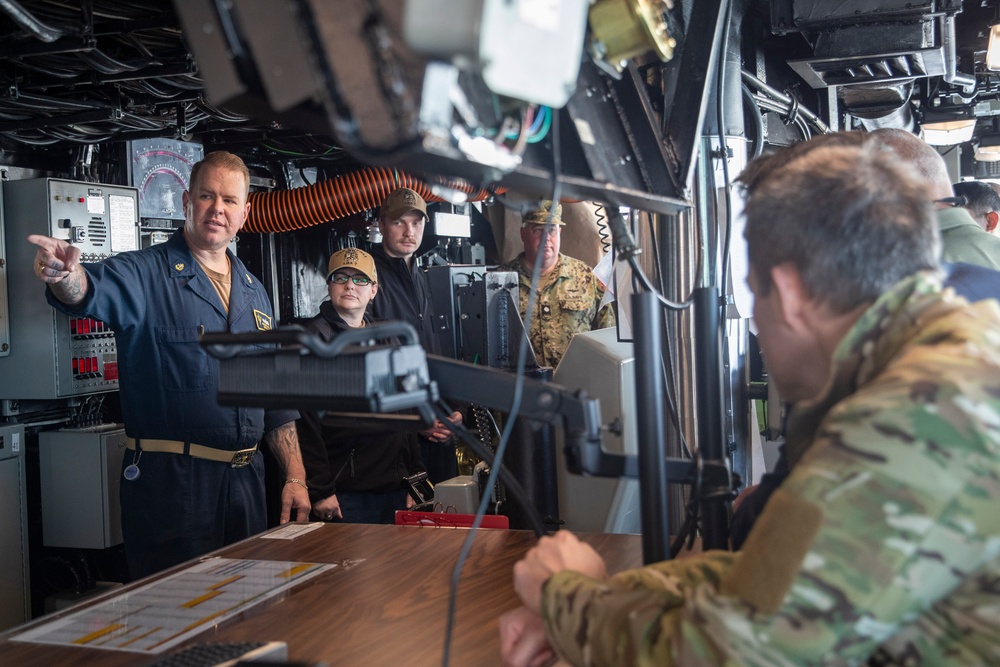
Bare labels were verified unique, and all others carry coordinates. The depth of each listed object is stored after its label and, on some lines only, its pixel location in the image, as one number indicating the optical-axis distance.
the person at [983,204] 4.73
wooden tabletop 1.57
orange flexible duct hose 4.77
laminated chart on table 1.66
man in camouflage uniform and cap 4.97
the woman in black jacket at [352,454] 3.58
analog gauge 4.68
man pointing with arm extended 3.04
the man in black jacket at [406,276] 4.43
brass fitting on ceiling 1.24
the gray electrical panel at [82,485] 4.16
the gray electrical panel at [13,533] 3.92
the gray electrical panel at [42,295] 4.06
